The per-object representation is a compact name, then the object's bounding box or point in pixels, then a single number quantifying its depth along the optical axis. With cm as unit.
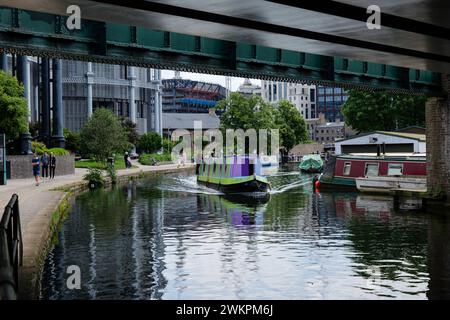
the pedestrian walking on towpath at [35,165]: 3544
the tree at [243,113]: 8250
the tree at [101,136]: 5350
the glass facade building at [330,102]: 18562
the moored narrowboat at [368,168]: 3750
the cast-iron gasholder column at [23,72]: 4684
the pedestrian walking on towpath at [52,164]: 4121
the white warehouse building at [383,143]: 4656
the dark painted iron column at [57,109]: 5425
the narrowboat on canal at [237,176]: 3722
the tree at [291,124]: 10244
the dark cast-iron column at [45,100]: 5547
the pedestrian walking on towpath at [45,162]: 4187
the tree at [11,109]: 4016
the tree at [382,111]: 6675
